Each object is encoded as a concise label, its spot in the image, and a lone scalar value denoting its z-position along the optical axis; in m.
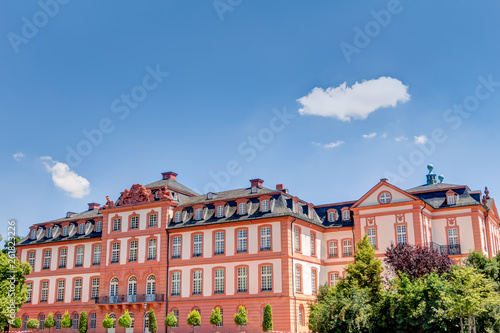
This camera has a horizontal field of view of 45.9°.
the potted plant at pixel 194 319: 48.34
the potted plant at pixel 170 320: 49.44
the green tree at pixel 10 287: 45.94
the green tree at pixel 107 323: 52.12
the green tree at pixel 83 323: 54.47
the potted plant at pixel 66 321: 55.44
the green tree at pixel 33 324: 56.94
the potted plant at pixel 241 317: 46.81
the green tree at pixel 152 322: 50.31
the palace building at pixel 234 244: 48.69
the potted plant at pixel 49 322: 56.41
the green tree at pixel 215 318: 47.81
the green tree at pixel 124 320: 50.81
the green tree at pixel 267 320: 46.19
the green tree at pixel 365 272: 41.97
